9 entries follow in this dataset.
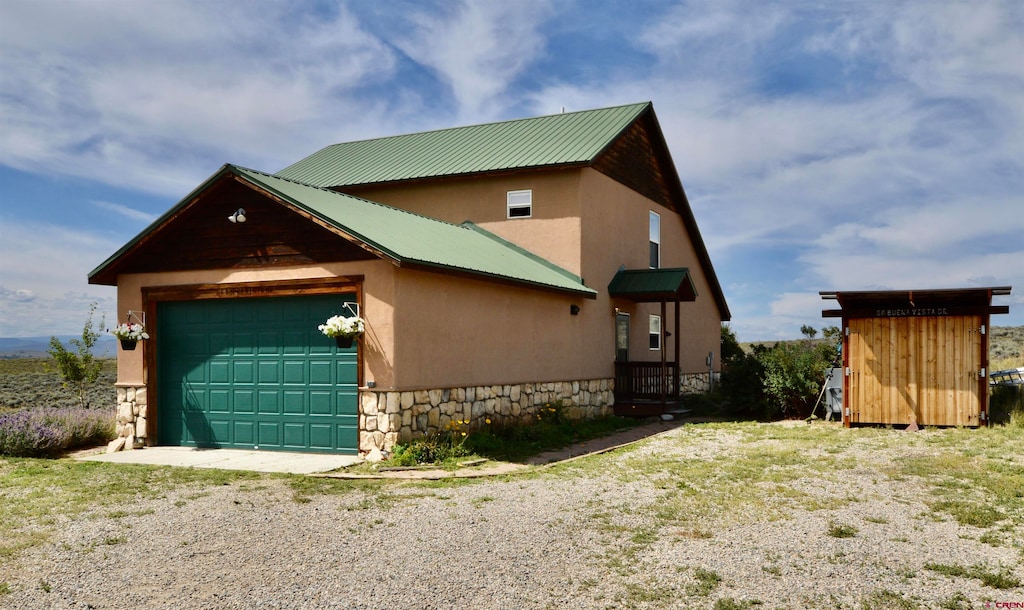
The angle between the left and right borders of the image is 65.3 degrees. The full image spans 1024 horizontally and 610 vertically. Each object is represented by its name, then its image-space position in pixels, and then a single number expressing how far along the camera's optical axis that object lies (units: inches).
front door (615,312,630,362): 800.9
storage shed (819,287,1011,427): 618.5
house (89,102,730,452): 495.5
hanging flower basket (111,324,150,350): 554.3
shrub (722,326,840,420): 713.0
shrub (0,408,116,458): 513.3
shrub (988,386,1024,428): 624.4
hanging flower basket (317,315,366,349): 476.1
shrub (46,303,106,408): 648.4
